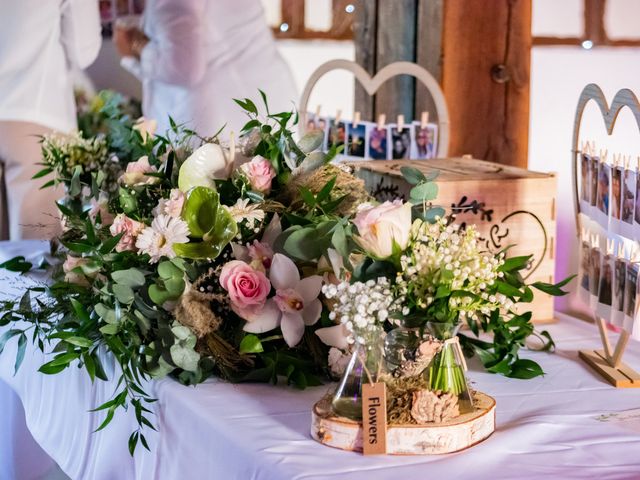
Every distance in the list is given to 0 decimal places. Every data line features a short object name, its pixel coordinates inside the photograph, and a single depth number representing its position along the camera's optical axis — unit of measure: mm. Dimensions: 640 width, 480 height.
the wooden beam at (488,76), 3395
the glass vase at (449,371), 1853
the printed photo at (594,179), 2187
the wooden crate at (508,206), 2397
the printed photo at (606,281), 2140
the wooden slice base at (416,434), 1806
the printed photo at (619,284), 2096
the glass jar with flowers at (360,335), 1803
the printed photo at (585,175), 2220
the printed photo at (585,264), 2217
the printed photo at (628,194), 2058
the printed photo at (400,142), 3060
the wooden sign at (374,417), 1795
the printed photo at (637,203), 2045
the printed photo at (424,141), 3034
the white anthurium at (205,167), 2188
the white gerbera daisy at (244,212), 2089
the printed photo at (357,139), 3096
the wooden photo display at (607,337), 2086
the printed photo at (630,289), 2061
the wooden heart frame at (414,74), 2963
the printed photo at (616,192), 2096
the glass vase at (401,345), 1857
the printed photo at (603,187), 2139
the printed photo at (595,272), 2176
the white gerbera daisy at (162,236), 2057
